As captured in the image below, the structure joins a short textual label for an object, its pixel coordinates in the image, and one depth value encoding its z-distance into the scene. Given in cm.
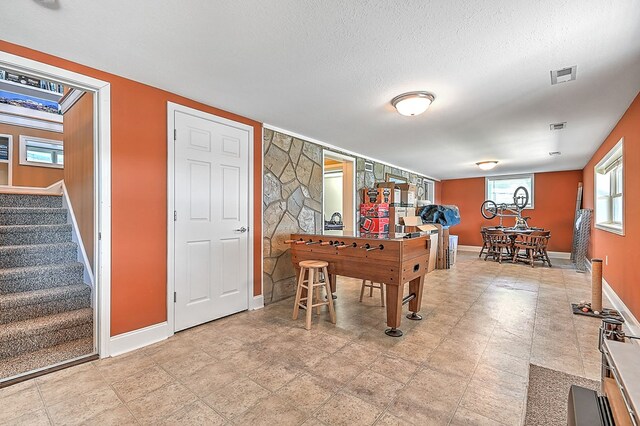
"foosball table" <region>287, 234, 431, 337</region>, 268
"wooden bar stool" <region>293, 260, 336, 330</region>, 290
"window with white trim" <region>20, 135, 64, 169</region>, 451
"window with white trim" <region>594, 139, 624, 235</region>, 390
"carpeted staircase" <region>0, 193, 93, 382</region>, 228
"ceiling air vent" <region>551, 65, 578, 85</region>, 226
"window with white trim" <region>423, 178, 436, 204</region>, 868
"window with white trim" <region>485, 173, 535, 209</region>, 804
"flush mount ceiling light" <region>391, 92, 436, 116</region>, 272
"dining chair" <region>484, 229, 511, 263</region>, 676
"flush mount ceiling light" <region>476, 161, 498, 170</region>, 610
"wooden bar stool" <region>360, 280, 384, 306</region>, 355
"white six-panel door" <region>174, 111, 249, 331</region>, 285
